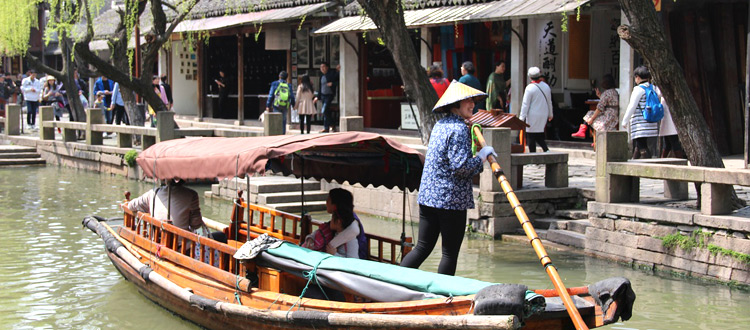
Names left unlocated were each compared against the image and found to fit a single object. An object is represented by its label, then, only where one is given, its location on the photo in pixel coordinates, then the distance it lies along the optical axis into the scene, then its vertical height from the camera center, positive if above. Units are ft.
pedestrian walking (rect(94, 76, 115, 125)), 77.31 +2.40
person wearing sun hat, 23.03 -1.36
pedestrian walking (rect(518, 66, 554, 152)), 45.09 +0.76
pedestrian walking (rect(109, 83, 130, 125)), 73.15 +1.33
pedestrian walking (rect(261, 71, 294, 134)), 67.41 +2.04
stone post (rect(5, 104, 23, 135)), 78.18 +0.24
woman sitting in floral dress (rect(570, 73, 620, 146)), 45.54 +0.73
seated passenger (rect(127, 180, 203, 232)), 29.78 -2.71
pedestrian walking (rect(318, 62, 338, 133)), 67.15 +2.28
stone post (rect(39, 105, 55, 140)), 72.38 -0.05
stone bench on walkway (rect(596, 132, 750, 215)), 29.50 -1.77
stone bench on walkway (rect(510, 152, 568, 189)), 38.50 -1.84
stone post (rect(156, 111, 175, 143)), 56.70 -0.24
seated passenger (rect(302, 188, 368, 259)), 25.39 -2.99
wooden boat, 18.60 -3.77
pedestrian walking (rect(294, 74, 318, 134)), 65.87 +1.58
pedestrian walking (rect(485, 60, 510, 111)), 52.65 +1.96
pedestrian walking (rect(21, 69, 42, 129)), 86.58 +2.63
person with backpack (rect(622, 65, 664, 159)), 39.75 +0.59
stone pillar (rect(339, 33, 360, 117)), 70.08 +3.43
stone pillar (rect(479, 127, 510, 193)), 37.55 -1.23
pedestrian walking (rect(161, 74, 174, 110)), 73.97 +2.39
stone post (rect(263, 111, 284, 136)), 51.75 -0.10
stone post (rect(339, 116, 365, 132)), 47.44 -0.03
